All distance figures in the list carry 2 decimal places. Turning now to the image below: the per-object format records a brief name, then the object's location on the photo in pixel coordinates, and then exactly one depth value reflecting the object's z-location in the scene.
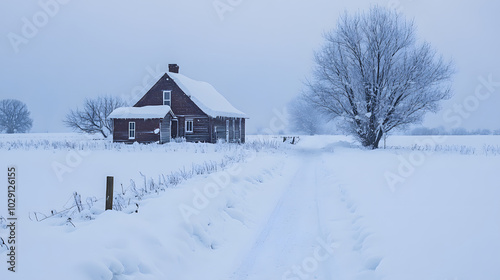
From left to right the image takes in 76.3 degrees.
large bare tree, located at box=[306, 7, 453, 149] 25.17
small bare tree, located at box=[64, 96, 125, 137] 47.12
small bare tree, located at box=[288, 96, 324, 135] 84.56
